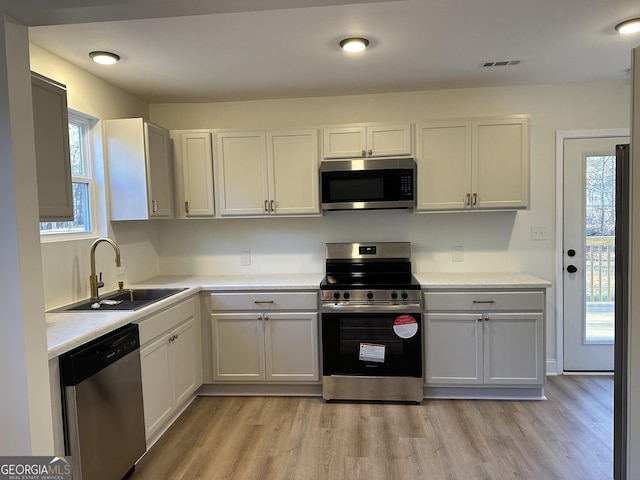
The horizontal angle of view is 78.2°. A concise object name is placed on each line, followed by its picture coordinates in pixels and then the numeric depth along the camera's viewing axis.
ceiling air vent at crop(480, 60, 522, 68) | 2.79
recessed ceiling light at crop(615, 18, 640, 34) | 2.21
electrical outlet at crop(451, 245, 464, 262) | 3.46
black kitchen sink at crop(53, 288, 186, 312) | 2.34
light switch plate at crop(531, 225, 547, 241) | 3.39
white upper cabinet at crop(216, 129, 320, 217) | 3.24
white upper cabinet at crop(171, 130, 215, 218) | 3.29
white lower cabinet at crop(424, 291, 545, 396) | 2.89
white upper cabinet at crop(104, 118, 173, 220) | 2.92
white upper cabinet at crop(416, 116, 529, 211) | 3.06
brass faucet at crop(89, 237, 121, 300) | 2.56
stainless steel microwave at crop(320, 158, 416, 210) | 3.07
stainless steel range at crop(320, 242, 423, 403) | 2.90
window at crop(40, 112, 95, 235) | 2.72
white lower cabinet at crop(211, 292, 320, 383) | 3.04
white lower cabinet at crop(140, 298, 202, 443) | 2.36
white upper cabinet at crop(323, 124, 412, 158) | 3.16
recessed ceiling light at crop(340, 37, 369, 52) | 2.35
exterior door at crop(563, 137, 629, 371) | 3.32
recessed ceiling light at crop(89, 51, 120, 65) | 2.47
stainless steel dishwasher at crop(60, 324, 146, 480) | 1.73
